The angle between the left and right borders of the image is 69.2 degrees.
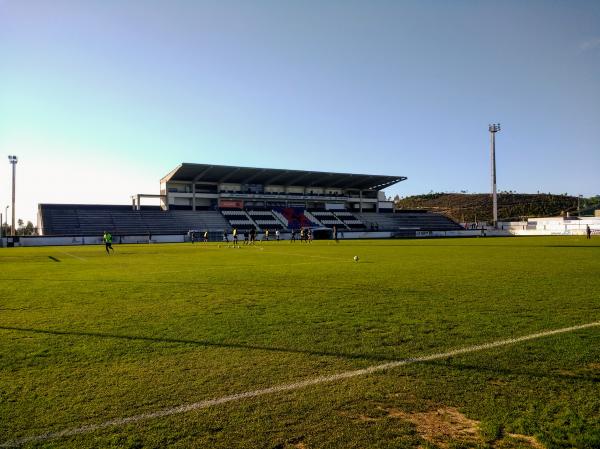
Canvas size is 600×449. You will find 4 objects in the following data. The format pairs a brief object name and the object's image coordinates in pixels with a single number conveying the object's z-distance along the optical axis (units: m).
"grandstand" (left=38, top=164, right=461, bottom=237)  62.34
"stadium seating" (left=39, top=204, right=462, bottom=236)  59.84
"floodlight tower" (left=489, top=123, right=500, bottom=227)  80.11
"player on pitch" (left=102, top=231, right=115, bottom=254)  29.67
